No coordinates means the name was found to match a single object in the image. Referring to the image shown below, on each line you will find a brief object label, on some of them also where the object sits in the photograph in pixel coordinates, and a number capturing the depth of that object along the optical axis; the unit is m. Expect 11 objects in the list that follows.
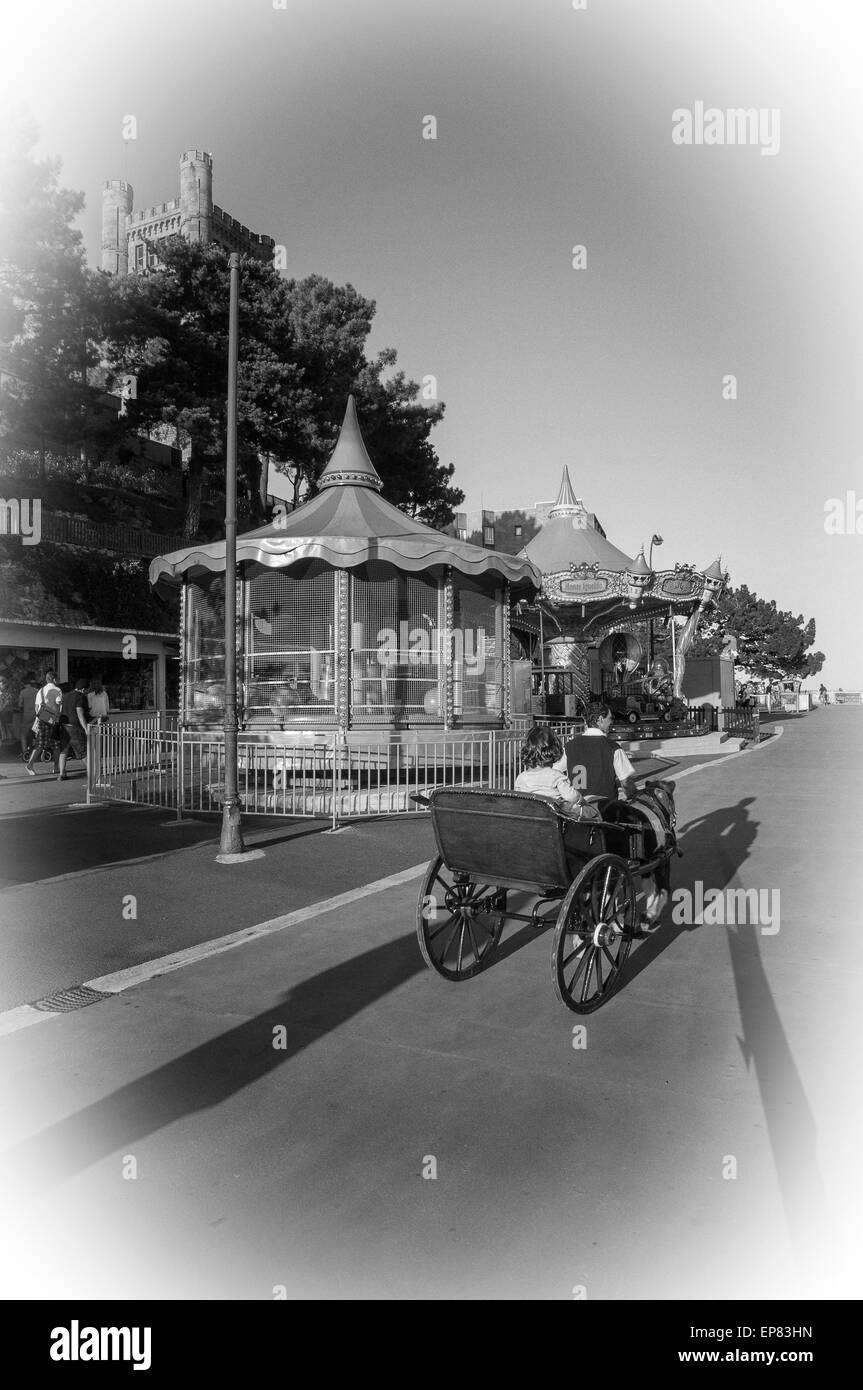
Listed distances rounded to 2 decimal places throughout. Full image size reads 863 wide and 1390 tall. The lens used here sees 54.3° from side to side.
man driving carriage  6.25
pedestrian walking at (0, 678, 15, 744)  23.52
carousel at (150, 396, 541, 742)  14.70
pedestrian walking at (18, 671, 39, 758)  20.59
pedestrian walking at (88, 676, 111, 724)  19.59
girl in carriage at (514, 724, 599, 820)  5.62
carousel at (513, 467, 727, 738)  29.28
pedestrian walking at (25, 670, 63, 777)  17.02
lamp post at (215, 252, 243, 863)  9.09
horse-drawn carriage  4.84
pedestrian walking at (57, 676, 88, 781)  16.44
